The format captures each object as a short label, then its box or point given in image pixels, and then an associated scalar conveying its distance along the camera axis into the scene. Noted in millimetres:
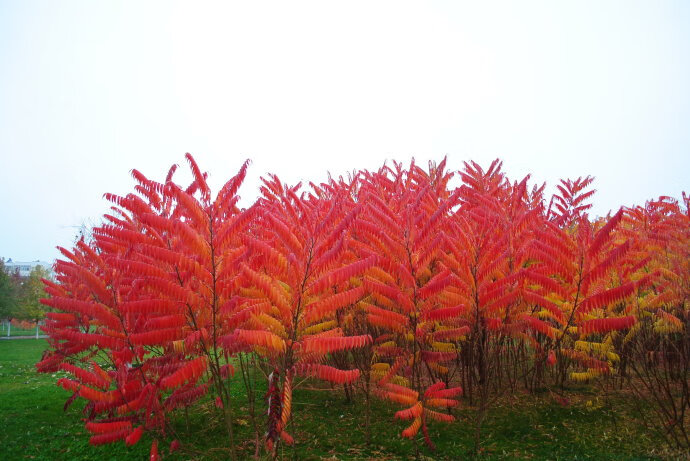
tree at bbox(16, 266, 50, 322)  31042
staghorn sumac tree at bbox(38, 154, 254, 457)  3988
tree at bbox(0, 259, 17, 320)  32750
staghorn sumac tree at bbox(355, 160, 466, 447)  4742
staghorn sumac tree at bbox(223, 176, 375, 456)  3758
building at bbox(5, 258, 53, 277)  119750
